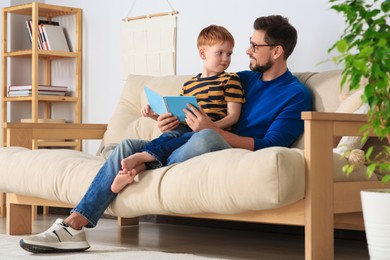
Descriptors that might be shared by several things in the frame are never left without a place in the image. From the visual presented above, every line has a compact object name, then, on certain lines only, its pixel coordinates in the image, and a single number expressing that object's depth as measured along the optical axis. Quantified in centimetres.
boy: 418
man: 373
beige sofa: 321
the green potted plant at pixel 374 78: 242
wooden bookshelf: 635
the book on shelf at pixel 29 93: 641
